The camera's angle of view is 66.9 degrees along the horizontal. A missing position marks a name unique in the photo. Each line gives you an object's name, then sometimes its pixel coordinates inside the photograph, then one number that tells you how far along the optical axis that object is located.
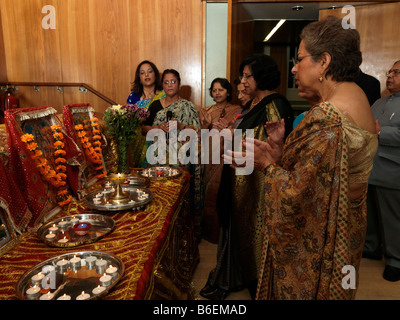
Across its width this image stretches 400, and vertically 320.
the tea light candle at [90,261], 0.94
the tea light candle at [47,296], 0.78
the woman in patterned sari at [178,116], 2.95
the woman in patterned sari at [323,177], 1.11
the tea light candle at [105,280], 0.84
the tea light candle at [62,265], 0.92
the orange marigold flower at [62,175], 1.40
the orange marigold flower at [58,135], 1.44
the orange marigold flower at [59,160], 1.44
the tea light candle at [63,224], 1.20
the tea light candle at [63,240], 1.08
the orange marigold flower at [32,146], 1.22
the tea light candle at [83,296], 0.77
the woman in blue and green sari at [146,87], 3.20
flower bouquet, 1.93
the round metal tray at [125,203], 1.35
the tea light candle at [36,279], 0.84
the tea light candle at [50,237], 1.10
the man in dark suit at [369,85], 2.86
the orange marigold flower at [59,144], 1.43
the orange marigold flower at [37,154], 1.25
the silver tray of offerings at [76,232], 1.07
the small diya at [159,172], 2.03
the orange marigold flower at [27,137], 1.20
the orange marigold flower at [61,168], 1.45
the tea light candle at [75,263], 0.93
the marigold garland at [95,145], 1.72
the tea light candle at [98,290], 0.80
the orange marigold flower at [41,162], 1.28
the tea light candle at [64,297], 0.78
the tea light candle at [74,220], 1.25
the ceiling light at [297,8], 3.90
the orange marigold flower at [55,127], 1.44
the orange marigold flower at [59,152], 1.42
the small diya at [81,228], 1.13
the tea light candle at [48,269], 0.89
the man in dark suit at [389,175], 2.42
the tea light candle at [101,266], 0.92
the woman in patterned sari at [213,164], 2.96
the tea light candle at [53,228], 1.16
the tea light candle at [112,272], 0.89
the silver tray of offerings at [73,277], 0.81
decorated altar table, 0.88
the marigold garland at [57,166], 1.24
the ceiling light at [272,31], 5.92
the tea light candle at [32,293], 0.78
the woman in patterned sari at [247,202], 1.88
